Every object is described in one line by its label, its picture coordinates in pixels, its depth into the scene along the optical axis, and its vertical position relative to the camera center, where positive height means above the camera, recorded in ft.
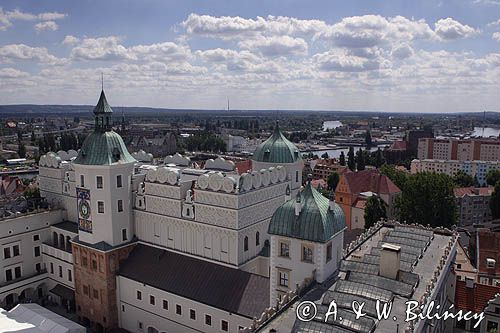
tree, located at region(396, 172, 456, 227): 207.82 -43.38
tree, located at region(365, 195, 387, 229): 217.77 -49.46
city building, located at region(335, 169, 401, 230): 244.42 -46.54
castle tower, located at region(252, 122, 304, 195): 153.28 -16.23
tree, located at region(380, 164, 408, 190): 279.34 -42.08
